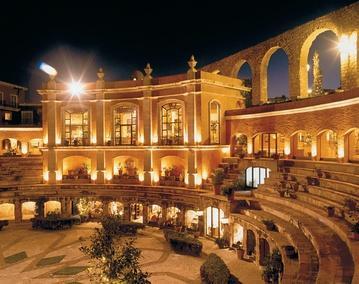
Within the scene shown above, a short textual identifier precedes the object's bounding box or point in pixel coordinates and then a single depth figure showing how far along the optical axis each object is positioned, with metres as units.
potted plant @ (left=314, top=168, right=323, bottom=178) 22.20
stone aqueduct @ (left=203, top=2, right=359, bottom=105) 25.33
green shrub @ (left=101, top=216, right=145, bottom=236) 25.79
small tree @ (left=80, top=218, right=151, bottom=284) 12.35
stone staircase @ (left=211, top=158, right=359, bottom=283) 12.60
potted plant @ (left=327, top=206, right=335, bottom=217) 17.11
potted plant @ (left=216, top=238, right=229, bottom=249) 24.34
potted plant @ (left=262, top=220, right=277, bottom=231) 19.44
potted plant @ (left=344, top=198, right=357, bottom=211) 16.31
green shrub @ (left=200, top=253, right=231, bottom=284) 15.70
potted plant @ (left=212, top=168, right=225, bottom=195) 27.72
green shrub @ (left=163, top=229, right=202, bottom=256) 23.27
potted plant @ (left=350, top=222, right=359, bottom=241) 13.76
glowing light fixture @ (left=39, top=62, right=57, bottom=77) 36.00
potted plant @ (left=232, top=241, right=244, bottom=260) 22.09
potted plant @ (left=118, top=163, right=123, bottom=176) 35.53
